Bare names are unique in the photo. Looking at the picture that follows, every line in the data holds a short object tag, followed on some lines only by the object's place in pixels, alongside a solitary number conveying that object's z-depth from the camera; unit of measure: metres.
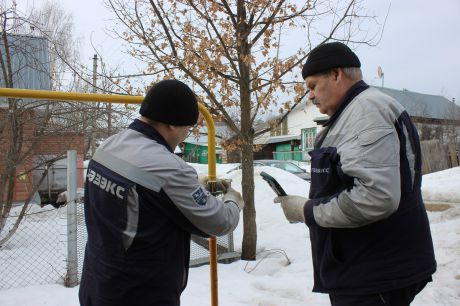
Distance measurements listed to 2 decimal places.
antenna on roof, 24.62
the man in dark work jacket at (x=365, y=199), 1.63
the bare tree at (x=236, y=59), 5.47
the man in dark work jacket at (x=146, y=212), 1.69
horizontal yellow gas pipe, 2.68
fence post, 4.60
